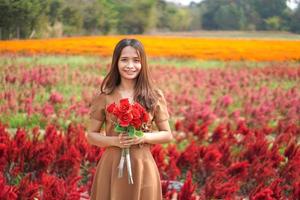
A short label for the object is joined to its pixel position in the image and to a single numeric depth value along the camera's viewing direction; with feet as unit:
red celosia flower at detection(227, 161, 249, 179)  12.91
